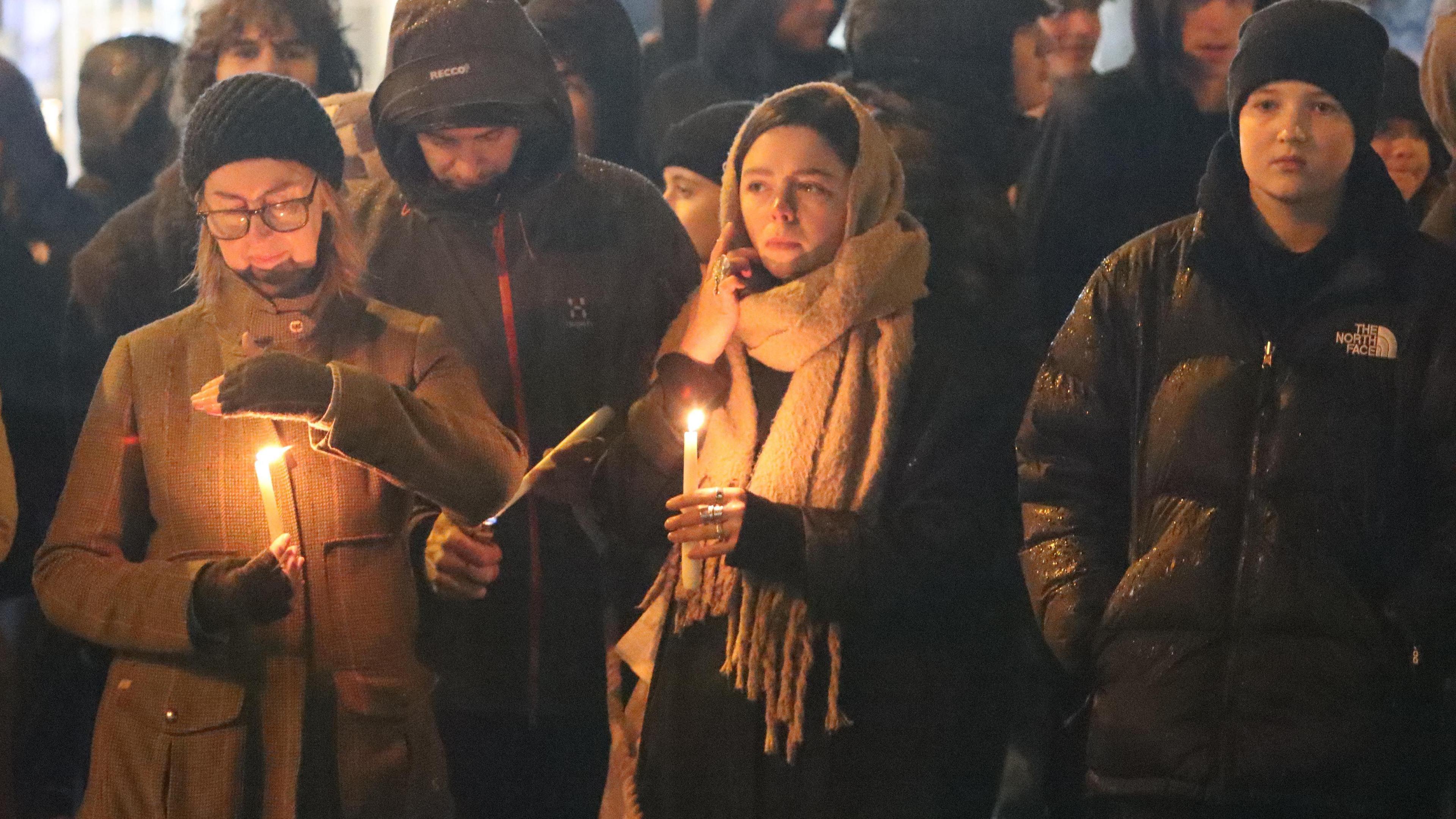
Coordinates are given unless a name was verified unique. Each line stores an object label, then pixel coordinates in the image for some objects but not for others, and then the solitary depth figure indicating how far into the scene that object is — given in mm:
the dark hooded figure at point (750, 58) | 10695
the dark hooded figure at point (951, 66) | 9203
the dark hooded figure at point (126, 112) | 11797
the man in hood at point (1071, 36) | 10344
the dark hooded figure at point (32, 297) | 9555
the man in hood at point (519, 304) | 8797
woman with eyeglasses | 7617
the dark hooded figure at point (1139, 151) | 9242
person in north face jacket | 6941
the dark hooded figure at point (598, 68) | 10516
